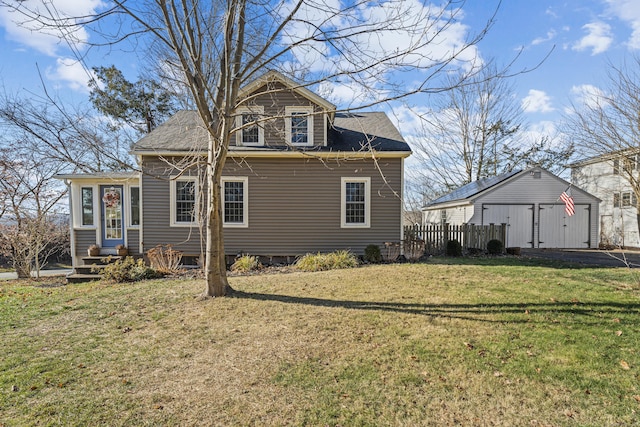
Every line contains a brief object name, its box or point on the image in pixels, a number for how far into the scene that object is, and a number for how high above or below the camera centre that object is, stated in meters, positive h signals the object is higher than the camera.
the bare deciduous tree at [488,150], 23.38 +4.24
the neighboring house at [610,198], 18.41 +0.60
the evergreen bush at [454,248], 12.38 -1.60
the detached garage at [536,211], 16.02 -0.21
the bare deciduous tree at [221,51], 5.13 +2.81
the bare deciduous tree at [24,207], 11.89 -0.07
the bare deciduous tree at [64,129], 5.81 +1.65
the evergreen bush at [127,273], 8.90 -1.90
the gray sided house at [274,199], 10.93 +0.21
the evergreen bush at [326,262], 9.64 -1.71
